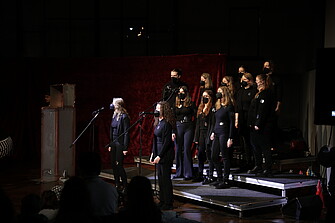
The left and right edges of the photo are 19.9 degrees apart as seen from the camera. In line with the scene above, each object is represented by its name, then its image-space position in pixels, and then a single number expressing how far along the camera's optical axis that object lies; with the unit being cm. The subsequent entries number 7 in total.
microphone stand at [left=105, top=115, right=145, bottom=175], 1476
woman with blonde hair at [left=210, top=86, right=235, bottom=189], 1461
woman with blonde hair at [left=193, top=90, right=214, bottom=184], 1539
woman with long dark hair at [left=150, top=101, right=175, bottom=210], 1320
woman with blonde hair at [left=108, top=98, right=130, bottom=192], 1500
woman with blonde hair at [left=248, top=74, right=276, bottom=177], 1451
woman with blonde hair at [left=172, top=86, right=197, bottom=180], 1578
